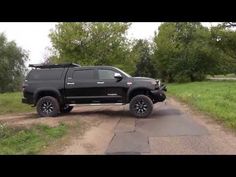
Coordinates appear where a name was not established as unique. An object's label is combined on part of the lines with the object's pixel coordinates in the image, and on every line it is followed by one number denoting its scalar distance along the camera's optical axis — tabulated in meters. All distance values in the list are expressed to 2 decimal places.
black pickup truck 7.29
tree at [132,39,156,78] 31.44
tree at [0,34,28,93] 23.37
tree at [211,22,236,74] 23.80
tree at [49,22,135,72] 19.03
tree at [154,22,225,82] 25.82
